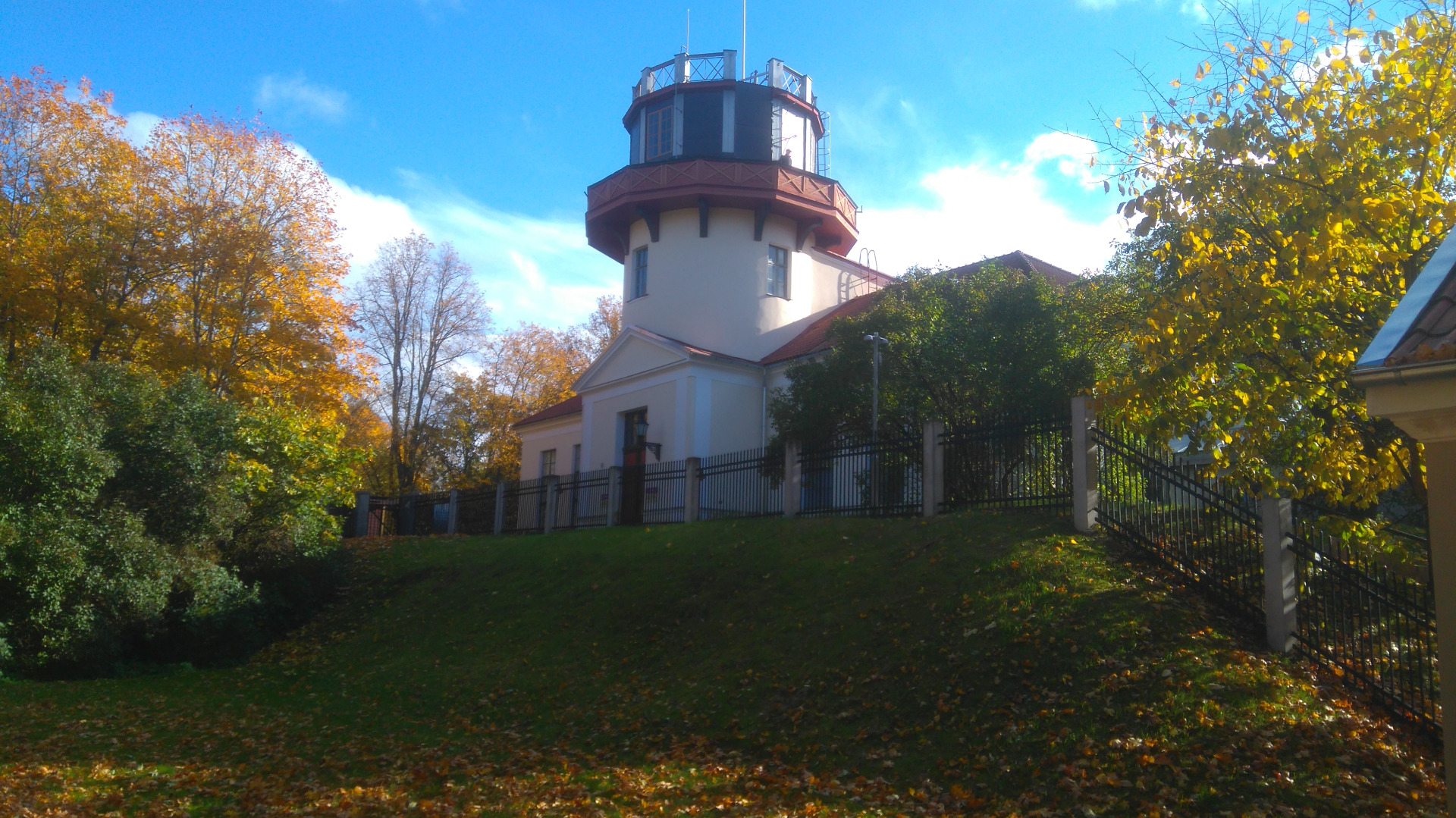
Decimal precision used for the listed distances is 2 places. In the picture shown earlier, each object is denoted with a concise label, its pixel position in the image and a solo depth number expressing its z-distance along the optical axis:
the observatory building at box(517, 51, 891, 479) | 26.31
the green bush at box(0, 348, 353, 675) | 13.72
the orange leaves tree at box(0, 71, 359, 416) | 21.91
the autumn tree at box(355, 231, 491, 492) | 38.69
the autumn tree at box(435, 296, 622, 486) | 40.69
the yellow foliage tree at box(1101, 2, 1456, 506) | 7.07
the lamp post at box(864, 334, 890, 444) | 16.73
